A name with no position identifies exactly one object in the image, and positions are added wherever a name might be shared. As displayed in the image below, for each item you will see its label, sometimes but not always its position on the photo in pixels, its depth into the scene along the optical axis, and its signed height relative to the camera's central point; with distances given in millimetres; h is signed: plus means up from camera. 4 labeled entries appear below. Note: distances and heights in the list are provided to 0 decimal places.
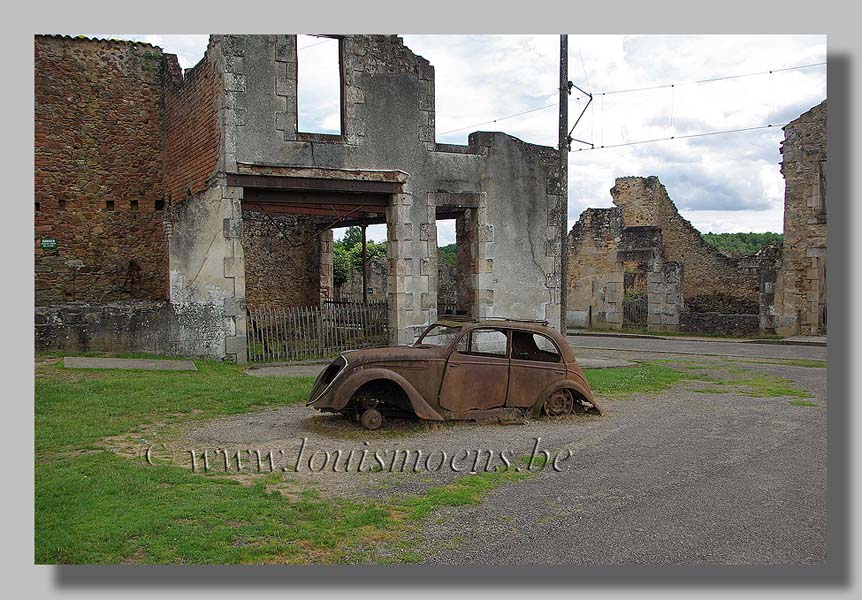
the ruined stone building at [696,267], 23328 +1083
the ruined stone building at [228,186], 13164 +2249
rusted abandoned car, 8203 -1029
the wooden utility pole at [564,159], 15312 +2927
